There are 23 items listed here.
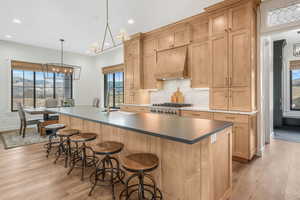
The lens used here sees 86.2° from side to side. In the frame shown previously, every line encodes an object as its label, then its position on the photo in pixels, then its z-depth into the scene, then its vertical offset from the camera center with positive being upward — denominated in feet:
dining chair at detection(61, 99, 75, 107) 19.47 -0.48
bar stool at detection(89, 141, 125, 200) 6.42 -2.79
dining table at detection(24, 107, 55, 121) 15.07 -1.15
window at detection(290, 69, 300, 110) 19.62 +1.43
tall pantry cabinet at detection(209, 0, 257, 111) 9.97 +2.93
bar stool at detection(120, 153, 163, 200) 5.08 -2.14
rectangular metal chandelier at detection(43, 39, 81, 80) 15.62 +3.29
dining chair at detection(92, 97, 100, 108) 18.20 -0.43
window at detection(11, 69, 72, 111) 19.54 +1.59
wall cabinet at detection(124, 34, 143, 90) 16.94 +3.97
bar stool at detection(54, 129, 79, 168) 9.37 -2.09
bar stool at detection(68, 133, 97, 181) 8.07 -3.42
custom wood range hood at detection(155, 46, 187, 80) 13.46 +3.20
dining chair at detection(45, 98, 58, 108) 18.57 -0.47
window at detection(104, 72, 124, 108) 22.85 +1.74
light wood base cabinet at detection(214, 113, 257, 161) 9.68 -2.20
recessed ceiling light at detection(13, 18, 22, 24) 13.39 +6.59
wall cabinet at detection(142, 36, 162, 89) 15.99 +3.73
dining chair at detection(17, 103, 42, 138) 15.81 -2.20
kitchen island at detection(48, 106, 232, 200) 4.99 -1.89
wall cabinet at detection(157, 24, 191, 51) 13.48 +5.58
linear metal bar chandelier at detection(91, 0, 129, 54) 9.01 +3.50
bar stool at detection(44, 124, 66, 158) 11.07 -1.96
